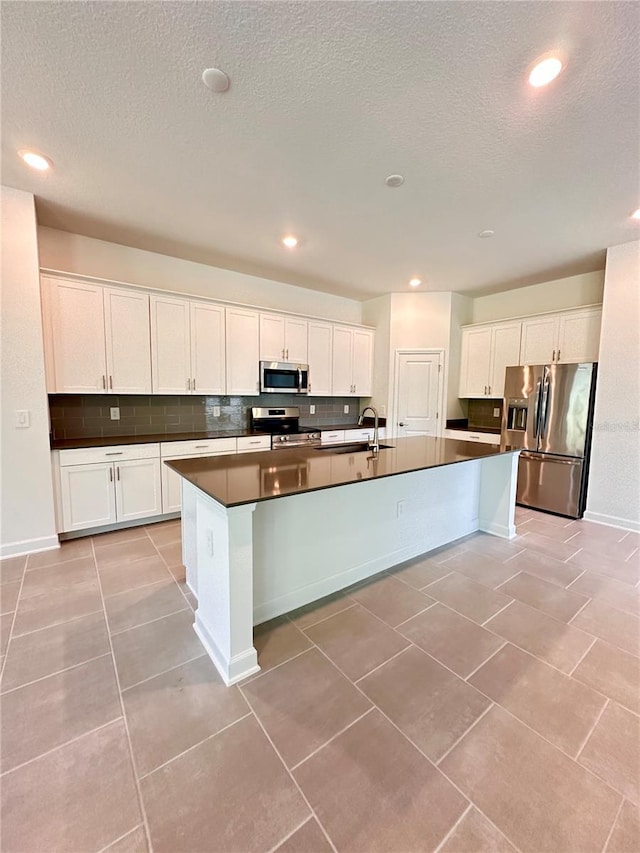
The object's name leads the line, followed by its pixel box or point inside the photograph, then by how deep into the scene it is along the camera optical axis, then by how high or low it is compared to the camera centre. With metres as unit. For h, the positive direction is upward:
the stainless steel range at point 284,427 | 4.30 -0.42
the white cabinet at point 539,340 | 4.28 +0.78
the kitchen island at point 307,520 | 1.63 -0.82
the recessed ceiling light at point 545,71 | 1.57 +1.56
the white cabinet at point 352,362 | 5.15 +0.56
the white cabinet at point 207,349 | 3.87 +0.54
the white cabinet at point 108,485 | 3.02 -0.85
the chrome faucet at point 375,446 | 2.80 -0.40
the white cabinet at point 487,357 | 4.69 +0.62
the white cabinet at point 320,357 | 4.87 +0.59
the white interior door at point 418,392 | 5.16 +0.10
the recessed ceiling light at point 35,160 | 2.23 +1.57
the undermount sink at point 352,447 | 2.93 -0.44
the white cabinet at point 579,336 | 3.95 +0.77
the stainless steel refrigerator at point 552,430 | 3.78 -0.34
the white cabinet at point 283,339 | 4.40 +0.78
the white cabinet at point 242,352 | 4.14 +0.55
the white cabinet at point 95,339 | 3.08 +0.54
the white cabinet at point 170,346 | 3.62 +0.54
